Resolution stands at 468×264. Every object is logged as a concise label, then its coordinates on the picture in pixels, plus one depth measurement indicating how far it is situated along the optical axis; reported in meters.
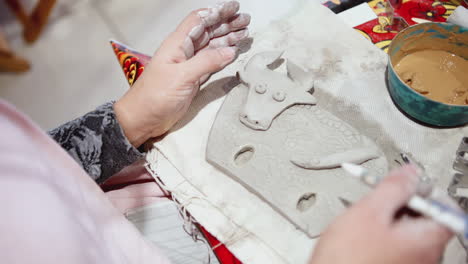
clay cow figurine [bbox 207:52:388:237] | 0.63
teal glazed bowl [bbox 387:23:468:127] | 0.65
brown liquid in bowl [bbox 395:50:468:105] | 0.70
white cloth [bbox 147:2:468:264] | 0.64
